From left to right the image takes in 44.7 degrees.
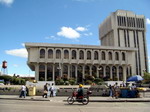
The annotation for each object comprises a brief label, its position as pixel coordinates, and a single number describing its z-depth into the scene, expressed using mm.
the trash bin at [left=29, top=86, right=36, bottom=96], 22956
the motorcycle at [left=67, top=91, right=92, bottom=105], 13539
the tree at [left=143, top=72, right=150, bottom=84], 69500
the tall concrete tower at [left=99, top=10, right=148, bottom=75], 101375
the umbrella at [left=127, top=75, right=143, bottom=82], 21875
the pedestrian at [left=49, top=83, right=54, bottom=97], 22000
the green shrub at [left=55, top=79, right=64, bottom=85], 58022
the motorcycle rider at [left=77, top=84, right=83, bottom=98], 13550
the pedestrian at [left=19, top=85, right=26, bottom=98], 20158
